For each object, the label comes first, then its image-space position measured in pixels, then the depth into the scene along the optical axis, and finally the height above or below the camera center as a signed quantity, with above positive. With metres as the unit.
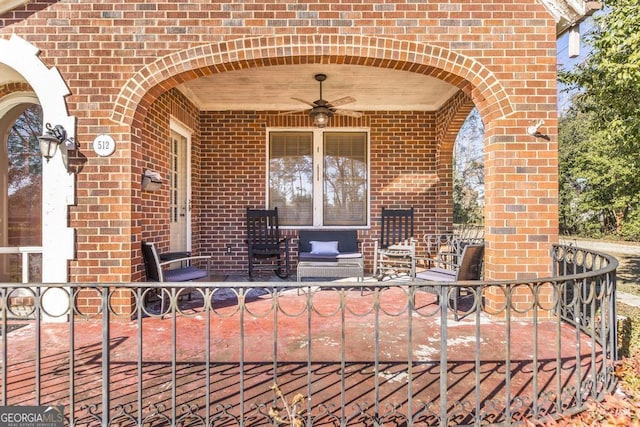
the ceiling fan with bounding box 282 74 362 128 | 5.25 +1.52
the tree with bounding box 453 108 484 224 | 15.31 +1.85
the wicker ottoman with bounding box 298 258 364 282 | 4.70 -0.69
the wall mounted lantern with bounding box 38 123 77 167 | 3.57 +0.75
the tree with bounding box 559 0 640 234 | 3.82 +1.50
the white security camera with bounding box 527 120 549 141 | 3.69 +0.84
